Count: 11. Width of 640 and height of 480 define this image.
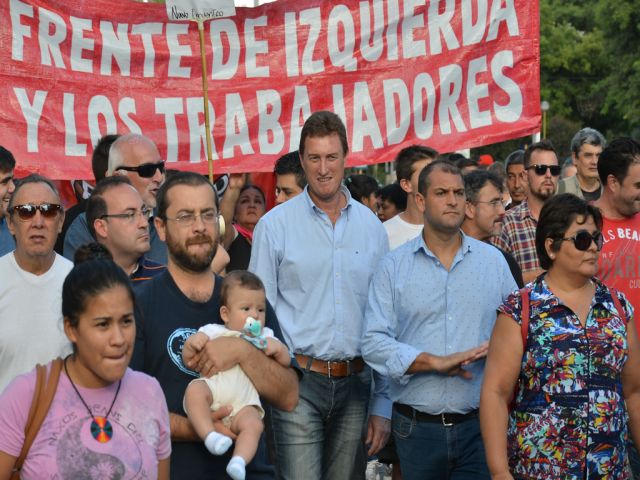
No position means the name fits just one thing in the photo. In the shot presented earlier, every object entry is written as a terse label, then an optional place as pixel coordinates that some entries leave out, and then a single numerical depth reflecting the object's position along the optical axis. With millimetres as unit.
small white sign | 16391
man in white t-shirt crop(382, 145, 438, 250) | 15305
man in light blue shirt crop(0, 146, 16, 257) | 14054
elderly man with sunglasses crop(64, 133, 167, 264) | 14148
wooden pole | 15921
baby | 8859
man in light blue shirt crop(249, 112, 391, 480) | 12469
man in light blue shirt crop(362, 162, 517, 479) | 11719
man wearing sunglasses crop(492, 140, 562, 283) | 15672
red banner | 17281
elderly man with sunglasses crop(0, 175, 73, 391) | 10539
